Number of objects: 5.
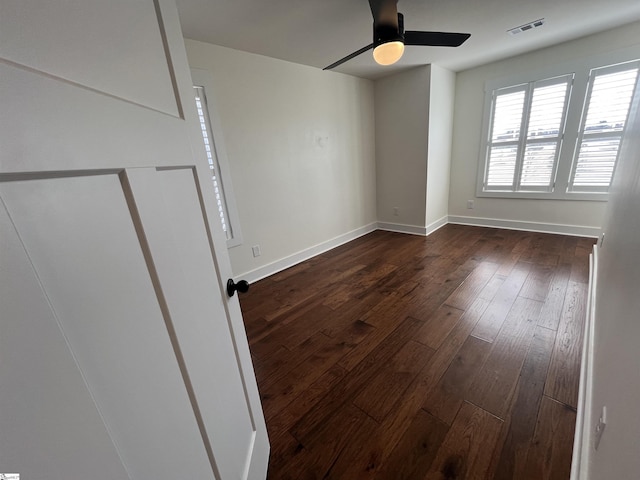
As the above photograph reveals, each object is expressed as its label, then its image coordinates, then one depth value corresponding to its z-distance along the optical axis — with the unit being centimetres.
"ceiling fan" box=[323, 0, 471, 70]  164
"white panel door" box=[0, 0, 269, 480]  29
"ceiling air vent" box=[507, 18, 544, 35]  239
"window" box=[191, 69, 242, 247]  227
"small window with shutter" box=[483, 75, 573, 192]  328
